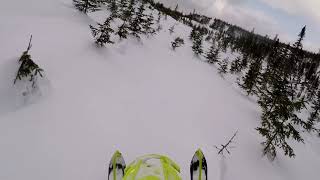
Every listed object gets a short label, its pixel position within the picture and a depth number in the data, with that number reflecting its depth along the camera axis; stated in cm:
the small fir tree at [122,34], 2043
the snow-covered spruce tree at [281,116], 1305
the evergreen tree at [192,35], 6003
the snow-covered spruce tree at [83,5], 1975
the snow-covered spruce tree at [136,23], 2411
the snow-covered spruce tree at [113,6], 3081
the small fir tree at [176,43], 3580
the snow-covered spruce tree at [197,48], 4212
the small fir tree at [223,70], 4064
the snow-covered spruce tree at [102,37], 1555
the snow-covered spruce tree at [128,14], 2642
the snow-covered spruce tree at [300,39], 2786
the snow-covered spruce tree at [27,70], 860
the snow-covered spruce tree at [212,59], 4324
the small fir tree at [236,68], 5054
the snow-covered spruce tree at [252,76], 3177
